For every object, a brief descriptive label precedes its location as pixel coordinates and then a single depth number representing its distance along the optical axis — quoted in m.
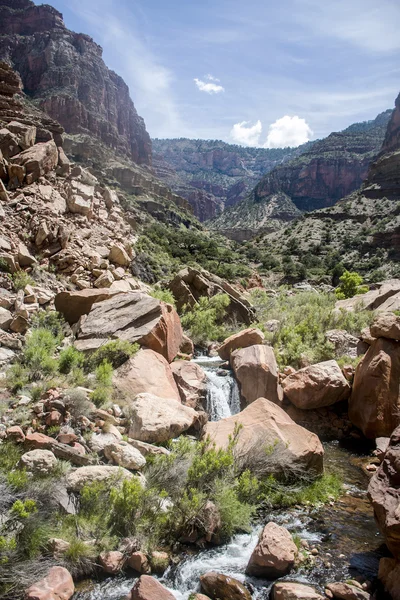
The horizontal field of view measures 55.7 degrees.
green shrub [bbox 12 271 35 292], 12.80
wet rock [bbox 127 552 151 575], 5.17
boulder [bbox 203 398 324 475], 7.65
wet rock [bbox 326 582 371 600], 4.80
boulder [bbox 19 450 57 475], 5.64
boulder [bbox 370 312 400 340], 10.66
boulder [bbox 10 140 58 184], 18.02
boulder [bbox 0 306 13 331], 10.62
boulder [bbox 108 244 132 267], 17.88
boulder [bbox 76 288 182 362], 11.28
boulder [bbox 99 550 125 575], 5.02
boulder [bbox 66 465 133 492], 5.72
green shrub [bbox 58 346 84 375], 9.56
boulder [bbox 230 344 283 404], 11.55
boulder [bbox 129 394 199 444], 7.63
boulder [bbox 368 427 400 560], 4.80
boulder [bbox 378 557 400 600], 4.83
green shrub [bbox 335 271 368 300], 32.94
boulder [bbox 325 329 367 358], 13.92
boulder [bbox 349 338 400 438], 10.42
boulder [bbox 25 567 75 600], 4.24
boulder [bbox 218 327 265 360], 14.31
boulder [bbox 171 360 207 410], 10.63
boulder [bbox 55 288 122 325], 13.02
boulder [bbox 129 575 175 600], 4.54
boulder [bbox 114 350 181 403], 9.38
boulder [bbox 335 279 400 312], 18.05
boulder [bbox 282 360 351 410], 11.38
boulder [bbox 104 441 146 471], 6.54
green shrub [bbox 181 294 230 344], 17.39
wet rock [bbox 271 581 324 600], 4.70
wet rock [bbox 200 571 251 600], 4.91
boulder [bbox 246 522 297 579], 5.36
